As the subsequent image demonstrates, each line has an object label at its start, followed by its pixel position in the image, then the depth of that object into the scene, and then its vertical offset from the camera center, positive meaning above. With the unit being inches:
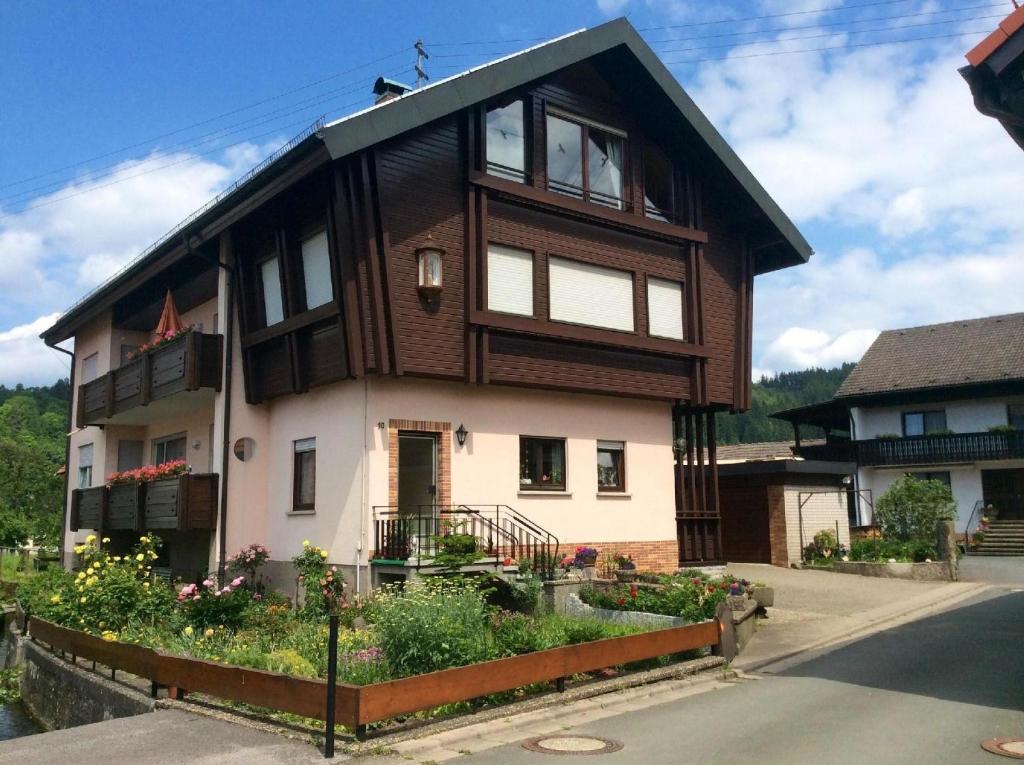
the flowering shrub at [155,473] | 791.7 +34.6
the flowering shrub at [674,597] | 542.3 -55.7
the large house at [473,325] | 643.5 +140.4
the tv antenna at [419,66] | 842.2 +398.4
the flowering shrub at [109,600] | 597.3 -56.6
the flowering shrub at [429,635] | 394.9 -54.1
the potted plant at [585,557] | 681.0 -36.2
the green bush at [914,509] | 1012.5 -6.2
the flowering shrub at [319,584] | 624.4 -49.9
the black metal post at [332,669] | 327.6 -55.9
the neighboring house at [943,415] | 1491.1 +152.4
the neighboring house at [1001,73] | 349.4 +165.0
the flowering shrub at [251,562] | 717.9 -38.9
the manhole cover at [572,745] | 331.0 -86.2
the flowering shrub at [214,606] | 566.6 -57.8
